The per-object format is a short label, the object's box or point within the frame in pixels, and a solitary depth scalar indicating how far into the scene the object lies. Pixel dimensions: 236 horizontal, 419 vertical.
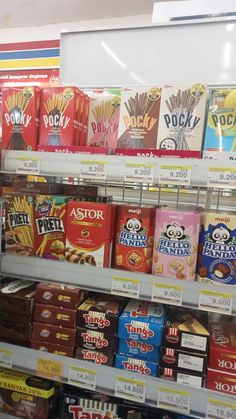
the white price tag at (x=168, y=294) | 1.02
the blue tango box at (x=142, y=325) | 1.09
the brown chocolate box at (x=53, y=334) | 1.18
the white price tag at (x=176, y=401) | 1.03
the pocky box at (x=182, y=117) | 1.07
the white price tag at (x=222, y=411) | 0.99
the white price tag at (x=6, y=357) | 1.21
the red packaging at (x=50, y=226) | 1.18
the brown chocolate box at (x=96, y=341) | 1.14
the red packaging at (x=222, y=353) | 1.03
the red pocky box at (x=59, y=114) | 1.14
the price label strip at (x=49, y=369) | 1.17
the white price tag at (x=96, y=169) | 1.05
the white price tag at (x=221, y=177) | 0.94
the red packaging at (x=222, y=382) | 1.03
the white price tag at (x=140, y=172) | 1.01
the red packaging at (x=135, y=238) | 1.10
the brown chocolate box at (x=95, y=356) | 1.14
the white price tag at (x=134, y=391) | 1.07
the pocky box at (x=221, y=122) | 1.06
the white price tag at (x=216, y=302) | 0.98
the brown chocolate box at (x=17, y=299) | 1.20
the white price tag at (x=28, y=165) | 1.11
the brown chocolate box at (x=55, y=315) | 1.18
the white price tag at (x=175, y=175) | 0.98
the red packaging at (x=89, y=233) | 1.12
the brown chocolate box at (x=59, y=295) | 1.17
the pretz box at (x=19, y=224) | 1.21
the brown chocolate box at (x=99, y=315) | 1.13
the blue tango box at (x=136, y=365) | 1.10
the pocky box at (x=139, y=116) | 1.12
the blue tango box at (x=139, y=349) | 1.10
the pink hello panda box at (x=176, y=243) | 1.04
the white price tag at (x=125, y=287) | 1.06
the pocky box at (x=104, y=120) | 1.29
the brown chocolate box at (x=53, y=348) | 1.18
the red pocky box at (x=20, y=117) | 1.15
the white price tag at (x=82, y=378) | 1.13
